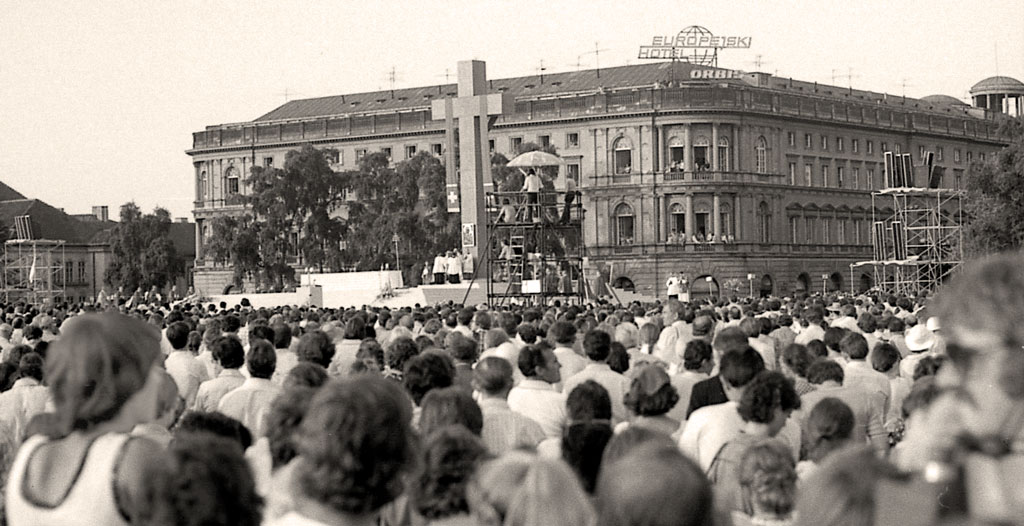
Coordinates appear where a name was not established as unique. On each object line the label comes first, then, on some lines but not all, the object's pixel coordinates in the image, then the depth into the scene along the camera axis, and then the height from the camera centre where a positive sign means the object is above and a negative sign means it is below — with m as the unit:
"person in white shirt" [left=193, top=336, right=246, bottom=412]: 11.87 -0.54
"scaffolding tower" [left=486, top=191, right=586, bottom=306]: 46.25 +0.94
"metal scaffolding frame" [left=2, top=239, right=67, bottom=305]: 89.75 +1.80
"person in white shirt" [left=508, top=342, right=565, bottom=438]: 10.58 -0.63
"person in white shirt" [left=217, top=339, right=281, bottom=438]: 10.84 -0.59
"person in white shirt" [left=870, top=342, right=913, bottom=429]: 12.19 -0.60
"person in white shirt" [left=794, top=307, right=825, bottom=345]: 17.91 -0.40
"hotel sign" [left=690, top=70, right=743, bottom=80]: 104.38 +13.23
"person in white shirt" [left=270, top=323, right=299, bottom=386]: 15.14 -0.47
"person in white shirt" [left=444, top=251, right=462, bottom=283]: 58.97 +0.96
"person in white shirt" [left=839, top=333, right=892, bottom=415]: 12.10 -0.58
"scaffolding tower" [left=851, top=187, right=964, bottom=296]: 64.61 +1.33
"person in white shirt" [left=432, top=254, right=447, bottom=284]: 59.02 +0.95
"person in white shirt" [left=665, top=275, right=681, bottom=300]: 60.53 +0.18
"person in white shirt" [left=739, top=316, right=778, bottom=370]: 15.64 -0.48
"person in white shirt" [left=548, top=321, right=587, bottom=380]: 14.41 -0.46
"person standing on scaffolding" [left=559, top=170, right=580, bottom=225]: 45.44 +2.36
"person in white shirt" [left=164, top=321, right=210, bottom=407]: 13.66 -0.54
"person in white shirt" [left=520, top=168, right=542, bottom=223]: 45.97 +2.67
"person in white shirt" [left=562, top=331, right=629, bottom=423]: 12.27 -0.55
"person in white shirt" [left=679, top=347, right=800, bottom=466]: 8.49 -0.71
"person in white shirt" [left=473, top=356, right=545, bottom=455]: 9.08 -0.65
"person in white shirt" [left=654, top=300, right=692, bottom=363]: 17.36 -0.42
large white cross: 50.53 +4.87
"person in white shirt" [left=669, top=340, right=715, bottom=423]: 12.21 -0.56
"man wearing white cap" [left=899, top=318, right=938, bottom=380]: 15.52 -0.48
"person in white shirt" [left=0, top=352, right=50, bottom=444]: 11.64 -0.66
